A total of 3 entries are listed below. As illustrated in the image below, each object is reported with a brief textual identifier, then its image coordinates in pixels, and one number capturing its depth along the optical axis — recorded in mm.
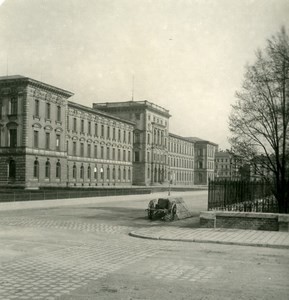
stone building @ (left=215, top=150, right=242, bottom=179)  158875
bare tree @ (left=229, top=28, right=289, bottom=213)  15594
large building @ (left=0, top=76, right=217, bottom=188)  49406
